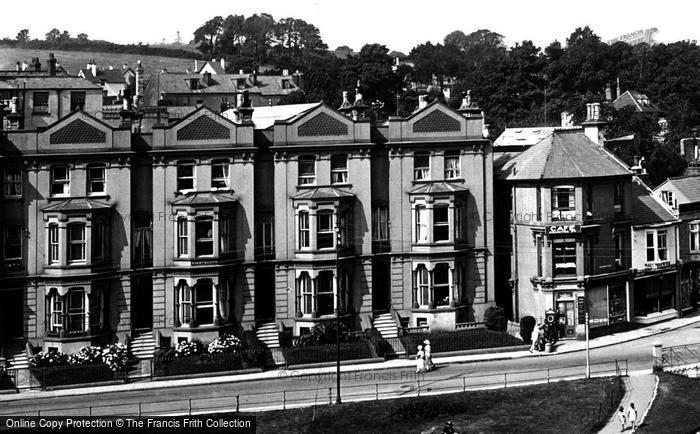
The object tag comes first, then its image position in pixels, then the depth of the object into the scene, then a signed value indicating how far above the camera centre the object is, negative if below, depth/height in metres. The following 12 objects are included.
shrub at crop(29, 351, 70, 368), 44.28 -5.56
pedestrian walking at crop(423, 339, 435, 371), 43.03 -5.50
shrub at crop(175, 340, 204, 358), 45.91 -5.30
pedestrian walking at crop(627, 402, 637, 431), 32.97 -6.66
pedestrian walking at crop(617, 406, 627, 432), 33.31 -6.79
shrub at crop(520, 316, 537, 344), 48.92 -4.59
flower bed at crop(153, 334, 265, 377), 43.31 -5.67
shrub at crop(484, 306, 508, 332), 50.41 -4.30
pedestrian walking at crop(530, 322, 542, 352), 46.56 -5.00
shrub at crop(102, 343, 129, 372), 43.00 -5.44
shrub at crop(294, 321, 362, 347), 47.06 -4.87
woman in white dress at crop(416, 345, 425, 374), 42.69 -5.70
